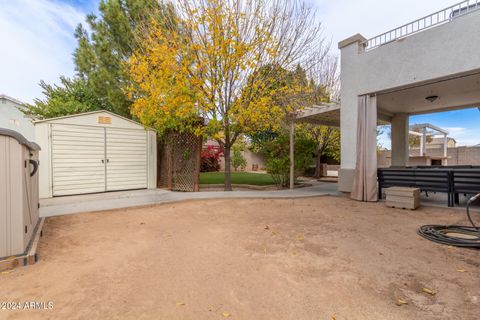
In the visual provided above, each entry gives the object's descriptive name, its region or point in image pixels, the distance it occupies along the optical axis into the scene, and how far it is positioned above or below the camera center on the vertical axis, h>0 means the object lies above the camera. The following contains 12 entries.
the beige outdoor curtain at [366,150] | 6.75 +0.18
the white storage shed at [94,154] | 7.05 +0.12
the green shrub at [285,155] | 9.39 +0.08
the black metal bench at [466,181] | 5.25 -0.56
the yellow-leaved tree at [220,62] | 7.05 +2.95
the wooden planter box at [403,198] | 5.76 -1.01
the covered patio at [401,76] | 5.27 +2.00
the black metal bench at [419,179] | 5.77 -0.59
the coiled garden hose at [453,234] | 3.46 -1.25
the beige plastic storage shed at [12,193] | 2.69 -0.41
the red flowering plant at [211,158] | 16.12 -0.05
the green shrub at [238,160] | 17.92 -0.21
